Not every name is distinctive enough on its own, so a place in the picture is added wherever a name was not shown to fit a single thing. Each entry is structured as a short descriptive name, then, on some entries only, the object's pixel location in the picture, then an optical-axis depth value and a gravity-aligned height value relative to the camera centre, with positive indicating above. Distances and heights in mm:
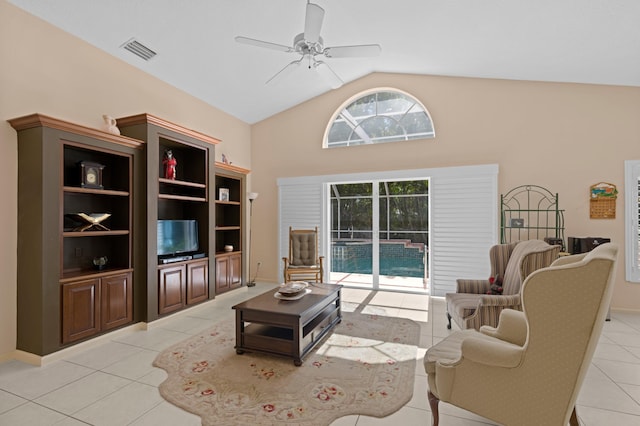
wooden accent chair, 5484 -662
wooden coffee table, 2729 -1093
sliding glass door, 5395 -345
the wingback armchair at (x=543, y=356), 1347 -724
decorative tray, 3162 -877
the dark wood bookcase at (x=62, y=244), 2793 -306
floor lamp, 5836 -37
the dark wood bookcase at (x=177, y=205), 3650 +117
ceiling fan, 2717 +1658
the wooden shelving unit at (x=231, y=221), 5145 -144
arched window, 5285 +1689
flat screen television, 3988 -321
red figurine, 4109 +650
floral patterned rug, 2076 -1362
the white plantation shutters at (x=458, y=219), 4746 -106
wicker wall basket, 4191 +157
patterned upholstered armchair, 2723 -781
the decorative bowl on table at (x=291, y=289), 3176 -816
